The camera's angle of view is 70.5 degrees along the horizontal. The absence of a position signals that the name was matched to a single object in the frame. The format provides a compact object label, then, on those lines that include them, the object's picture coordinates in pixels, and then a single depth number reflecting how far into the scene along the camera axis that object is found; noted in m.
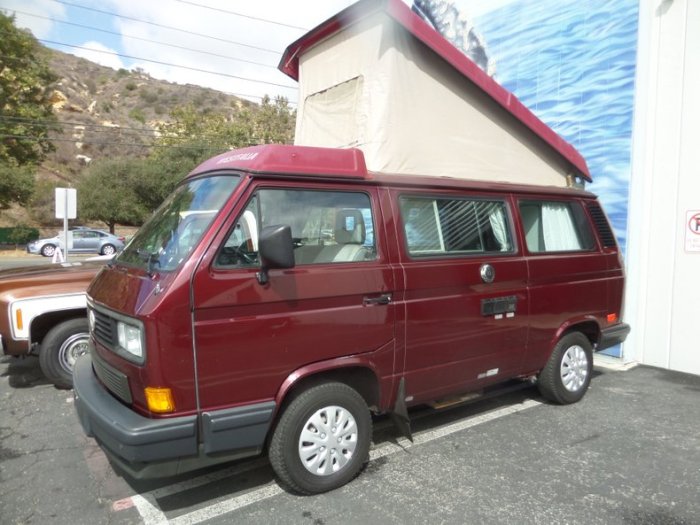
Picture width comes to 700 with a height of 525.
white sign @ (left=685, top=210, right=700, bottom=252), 5.91
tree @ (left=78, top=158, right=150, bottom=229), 35.00
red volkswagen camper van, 2.73
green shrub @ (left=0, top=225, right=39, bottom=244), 30.55
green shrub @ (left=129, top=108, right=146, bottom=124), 66.12
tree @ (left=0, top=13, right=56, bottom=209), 30.19
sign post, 10.23
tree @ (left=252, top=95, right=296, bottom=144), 33.53
